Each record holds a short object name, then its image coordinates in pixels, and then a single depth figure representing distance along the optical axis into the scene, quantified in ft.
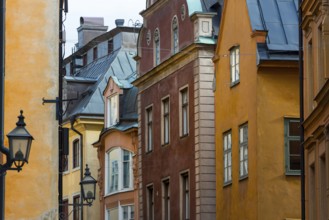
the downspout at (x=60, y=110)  101.81
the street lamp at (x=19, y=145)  68.39
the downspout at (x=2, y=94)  66.90
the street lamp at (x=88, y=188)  108.68
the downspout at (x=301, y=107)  106.11
